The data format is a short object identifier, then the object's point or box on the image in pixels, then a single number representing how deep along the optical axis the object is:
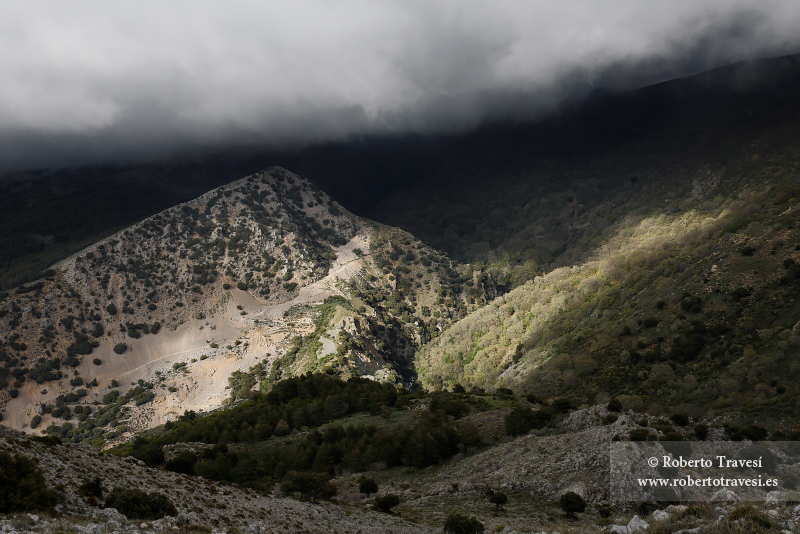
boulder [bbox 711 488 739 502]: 22.60
